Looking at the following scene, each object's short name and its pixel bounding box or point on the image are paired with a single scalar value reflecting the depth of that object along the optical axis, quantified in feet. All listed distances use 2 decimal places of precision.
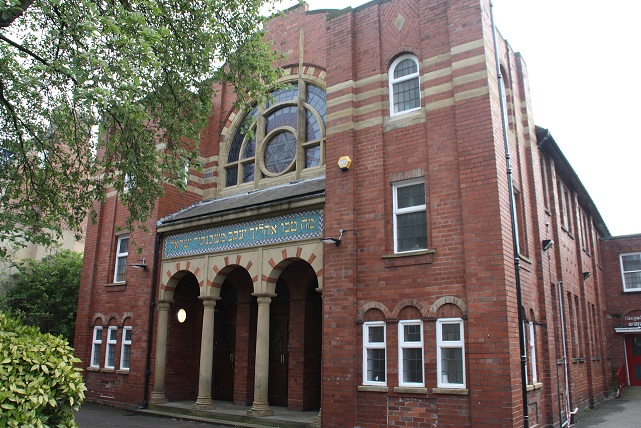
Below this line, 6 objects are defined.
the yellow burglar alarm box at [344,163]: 39.63
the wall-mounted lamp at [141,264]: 53.01
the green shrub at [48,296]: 67.46
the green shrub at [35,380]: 19.47
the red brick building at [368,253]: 33.76
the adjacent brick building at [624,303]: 78.43
